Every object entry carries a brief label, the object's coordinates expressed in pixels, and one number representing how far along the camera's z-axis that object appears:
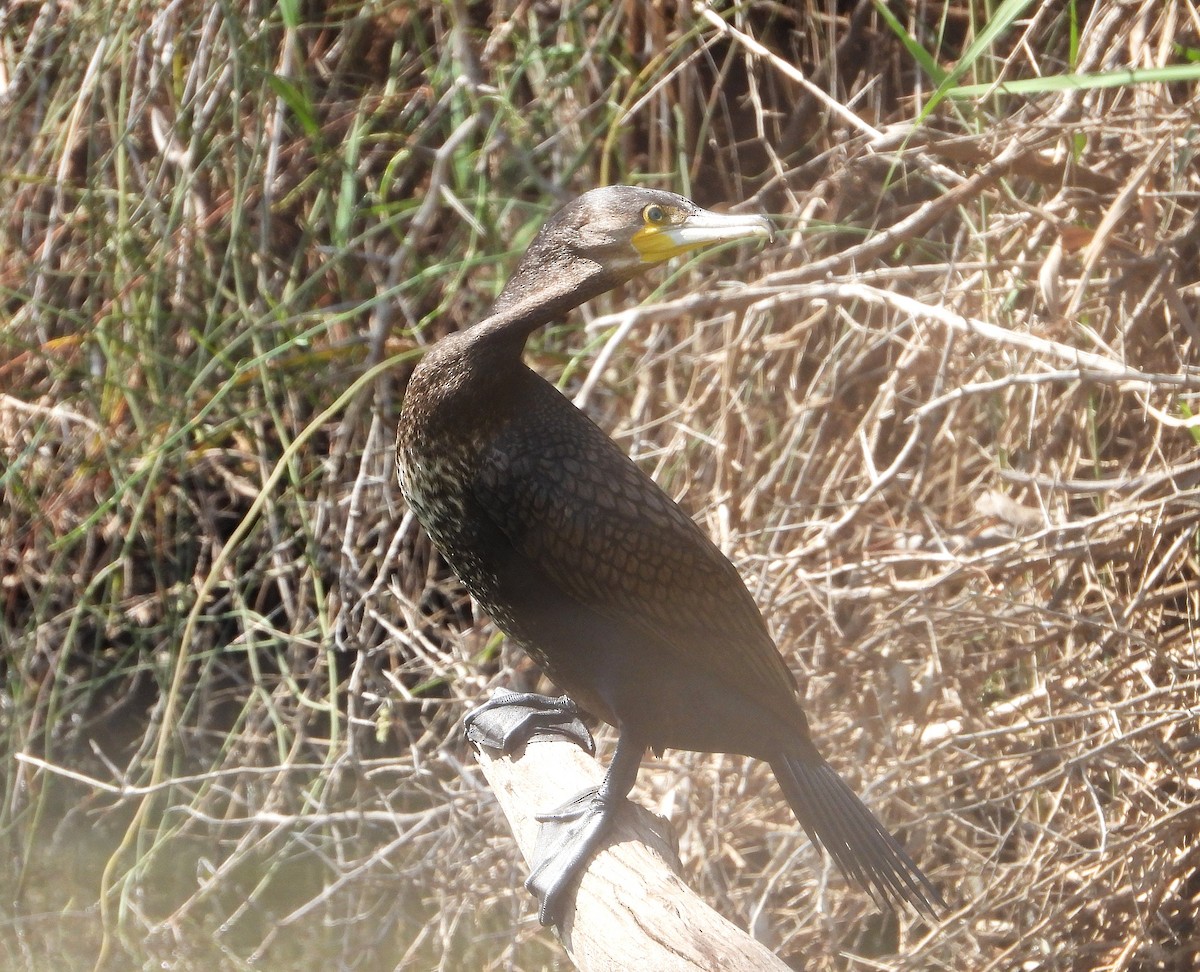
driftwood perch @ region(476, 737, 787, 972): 12.52
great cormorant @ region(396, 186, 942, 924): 12.62
